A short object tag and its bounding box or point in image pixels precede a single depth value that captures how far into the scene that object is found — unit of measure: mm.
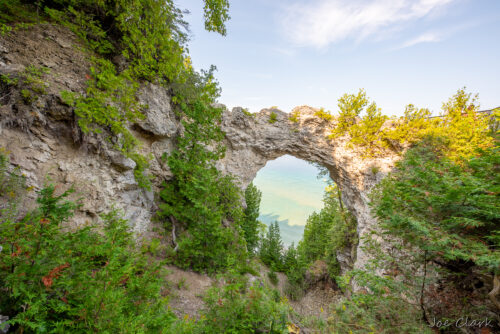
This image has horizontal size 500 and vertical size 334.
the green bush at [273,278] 11513
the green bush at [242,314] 2203
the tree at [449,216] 2146
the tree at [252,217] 11920
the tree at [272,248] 13768
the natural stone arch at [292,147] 9023
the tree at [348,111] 8406
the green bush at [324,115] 9445
